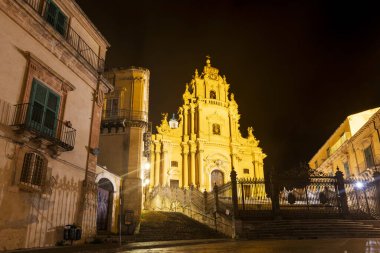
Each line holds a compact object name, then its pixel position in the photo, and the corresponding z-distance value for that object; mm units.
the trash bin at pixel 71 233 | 10797
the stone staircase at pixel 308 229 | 14602
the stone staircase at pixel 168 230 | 14353
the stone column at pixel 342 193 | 18005
